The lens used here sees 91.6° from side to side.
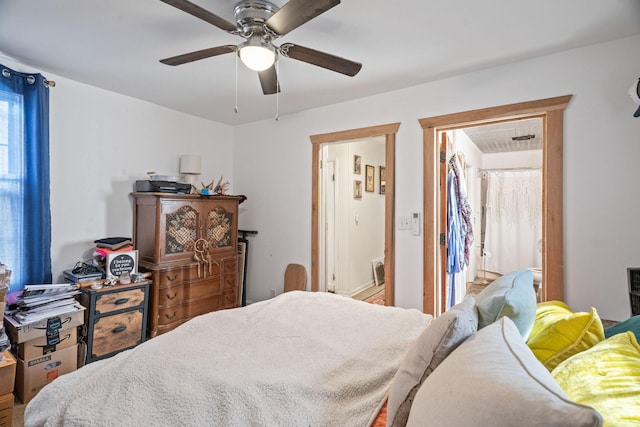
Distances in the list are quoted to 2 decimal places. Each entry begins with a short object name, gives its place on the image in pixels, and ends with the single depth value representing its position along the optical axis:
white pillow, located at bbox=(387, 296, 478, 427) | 0.90
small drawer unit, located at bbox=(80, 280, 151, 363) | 2.42
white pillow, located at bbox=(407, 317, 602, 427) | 0.53
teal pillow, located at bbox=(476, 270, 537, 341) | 1.11
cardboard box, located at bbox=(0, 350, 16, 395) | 1.77
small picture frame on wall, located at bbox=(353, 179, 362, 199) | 4.62
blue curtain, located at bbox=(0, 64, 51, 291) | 2.29
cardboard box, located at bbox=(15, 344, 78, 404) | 2.08
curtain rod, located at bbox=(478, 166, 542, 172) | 5.39
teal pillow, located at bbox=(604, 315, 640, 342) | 1.07
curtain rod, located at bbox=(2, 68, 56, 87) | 2.23
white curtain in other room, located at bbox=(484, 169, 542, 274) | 5.23
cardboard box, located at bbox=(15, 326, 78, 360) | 2.09
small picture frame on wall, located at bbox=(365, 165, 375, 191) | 4.91
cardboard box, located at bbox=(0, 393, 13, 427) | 1.76
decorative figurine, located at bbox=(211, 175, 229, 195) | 3.47
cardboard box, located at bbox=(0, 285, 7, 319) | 1.87
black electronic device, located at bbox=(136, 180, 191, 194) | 2.98
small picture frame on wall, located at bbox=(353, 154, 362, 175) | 4.57
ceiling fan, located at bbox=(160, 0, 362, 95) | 1.34
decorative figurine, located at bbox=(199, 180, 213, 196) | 3.26
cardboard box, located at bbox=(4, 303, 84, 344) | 2.05
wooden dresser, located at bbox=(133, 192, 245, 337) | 2.92
